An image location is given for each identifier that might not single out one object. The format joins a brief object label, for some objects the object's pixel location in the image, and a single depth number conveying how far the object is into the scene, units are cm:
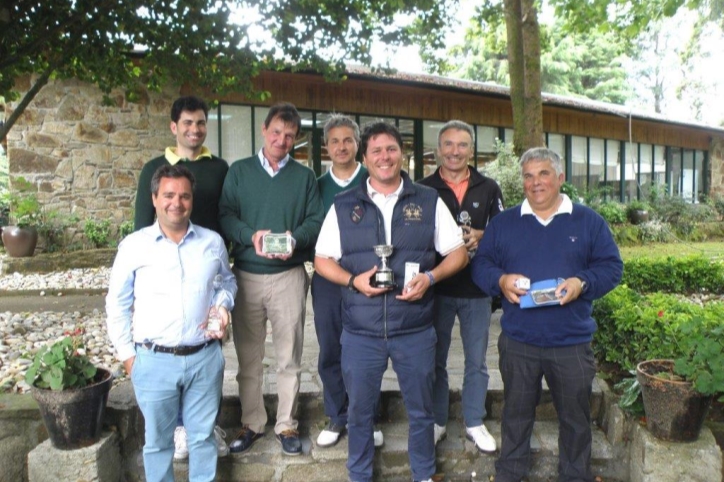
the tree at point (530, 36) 820
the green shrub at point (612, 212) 1498
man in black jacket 348
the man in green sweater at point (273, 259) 337
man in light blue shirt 291
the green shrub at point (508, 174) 849
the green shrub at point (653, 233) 1497
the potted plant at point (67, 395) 315
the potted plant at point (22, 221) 965
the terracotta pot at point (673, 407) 314
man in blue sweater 306
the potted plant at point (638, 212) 1611
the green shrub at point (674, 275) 748
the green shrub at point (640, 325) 375
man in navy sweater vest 303
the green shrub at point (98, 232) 1034
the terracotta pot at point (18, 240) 962
